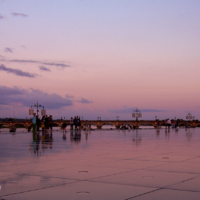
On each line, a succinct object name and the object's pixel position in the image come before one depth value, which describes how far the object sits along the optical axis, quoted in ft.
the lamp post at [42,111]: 177.89
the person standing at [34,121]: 100.49
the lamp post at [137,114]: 242.78
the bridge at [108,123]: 522.23
